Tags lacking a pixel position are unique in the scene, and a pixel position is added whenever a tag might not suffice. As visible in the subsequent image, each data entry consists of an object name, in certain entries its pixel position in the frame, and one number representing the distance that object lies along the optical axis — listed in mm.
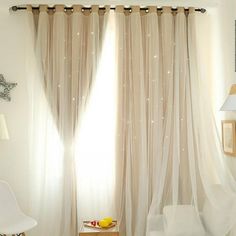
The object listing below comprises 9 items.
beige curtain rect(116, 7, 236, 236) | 3520
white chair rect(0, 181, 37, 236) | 3074
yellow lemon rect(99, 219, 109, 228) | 3132
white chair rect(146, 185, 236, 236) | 2719
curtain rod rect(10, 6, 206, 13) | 3694
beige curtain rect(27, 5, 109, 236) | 3557
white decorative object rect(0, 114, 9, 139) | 3441
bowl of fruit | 3135
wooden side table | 3004
